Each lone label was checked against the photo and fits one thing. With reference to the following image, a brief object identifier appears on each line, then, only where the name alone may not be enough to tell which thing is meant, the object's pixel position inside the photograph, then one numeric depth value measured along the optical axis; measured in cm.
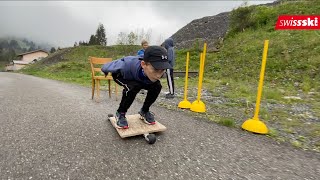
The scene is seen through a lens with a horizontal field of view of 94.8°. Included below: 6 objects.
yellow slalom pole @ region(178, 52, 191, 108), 328
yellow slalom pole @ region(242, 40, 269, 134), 227
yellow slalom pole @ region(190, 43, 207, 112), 298
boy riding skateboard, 168
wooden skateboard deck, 190
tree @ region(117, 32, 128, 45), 3172
